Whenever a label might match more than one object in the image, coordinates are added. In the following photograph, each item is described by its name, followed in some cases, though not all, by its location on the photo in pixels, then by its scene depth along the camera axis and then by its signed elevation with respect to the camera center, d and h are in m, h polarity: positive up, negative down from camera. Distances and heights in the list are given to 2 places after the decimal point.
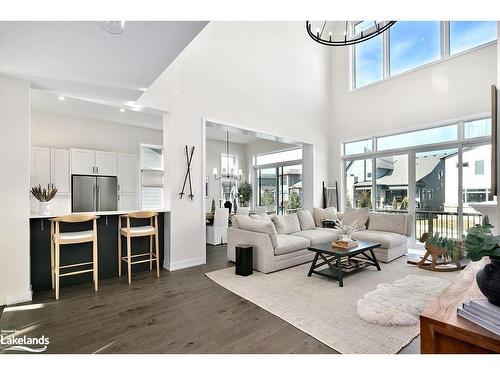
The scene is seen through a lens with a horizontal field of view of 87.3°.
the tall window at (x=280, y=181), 8.44 +0.16
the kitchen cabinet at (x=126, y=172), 6.36 +0.35
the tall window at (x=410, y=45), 5.20 +3.14
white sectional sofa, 4.11 -0.92
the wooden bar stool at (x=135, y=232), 3.69 -0.68
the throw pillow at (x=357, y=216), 5.52 -0.68
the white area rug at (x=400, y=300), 2.49 -1.28
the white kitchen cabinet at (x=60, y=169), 5.52 +0.37
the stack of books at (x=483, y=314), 1.17 -0.61
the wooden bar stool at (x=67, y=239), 3.14 -0.65
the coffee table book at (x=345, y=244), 3.83 -0.88
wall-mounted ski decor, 4.48 +0.24
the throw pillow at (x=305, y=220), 5.64 -0.75
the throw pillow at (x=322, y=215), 6.09 -0.70
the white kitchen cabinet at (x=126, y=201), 6.34 -0.37
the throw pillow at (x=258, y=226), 4.11 -0.67
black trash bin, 3.90 -1.12
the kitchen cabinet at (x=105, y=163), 6.04 +0.55
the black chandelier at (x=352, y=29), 7.21 +4.44
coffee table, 3.55 -1.20
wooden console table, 1.16 -0.69
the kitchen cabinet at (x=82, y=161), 5.71 +0.56
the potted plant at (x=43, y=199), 3.38 -0.17
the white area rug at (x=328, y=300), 2.19 -1.31
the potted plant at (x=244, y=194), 8.70 -0.28
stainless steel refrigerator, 5.79 -0.16
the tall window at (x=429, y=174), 5.12 +0.23
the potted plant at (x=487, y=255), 1.22 -0.33
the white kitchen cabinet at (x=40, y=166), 5.27 +0.41
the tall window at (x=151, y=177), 6.78 +0.24
